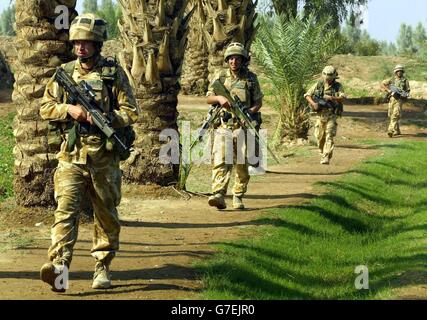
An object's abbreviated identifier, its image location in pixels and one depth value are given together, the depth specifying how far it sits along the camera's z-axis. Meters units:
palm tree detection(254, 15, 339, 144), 21.06
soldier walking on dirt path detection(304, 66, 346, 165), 17.34
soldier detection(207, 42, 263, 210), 12.02
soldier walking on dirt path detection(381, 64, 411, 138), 24.41
